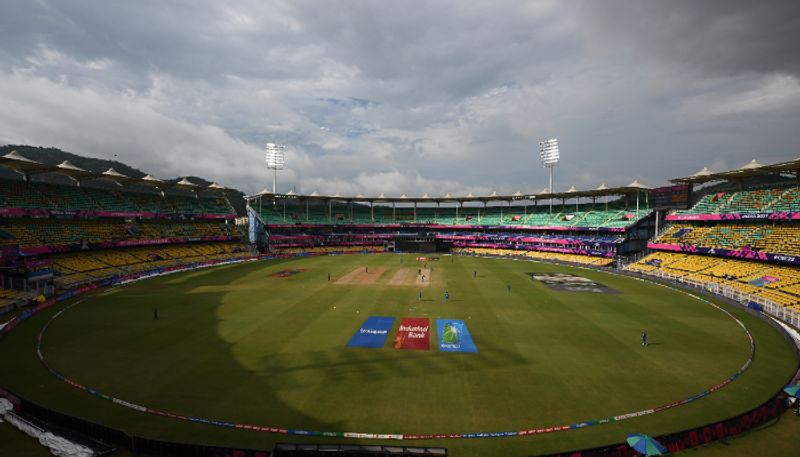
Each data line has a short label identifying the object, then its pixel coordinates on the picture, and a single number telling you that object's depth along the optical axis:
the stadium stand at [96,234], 44.16
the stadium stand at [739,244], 38.84
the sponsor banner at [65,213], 47.42
